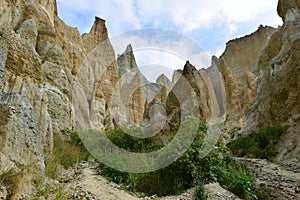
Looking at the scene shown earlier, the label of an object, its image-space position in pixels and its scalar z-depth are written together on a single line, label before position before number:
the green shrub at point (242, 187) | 5.18
